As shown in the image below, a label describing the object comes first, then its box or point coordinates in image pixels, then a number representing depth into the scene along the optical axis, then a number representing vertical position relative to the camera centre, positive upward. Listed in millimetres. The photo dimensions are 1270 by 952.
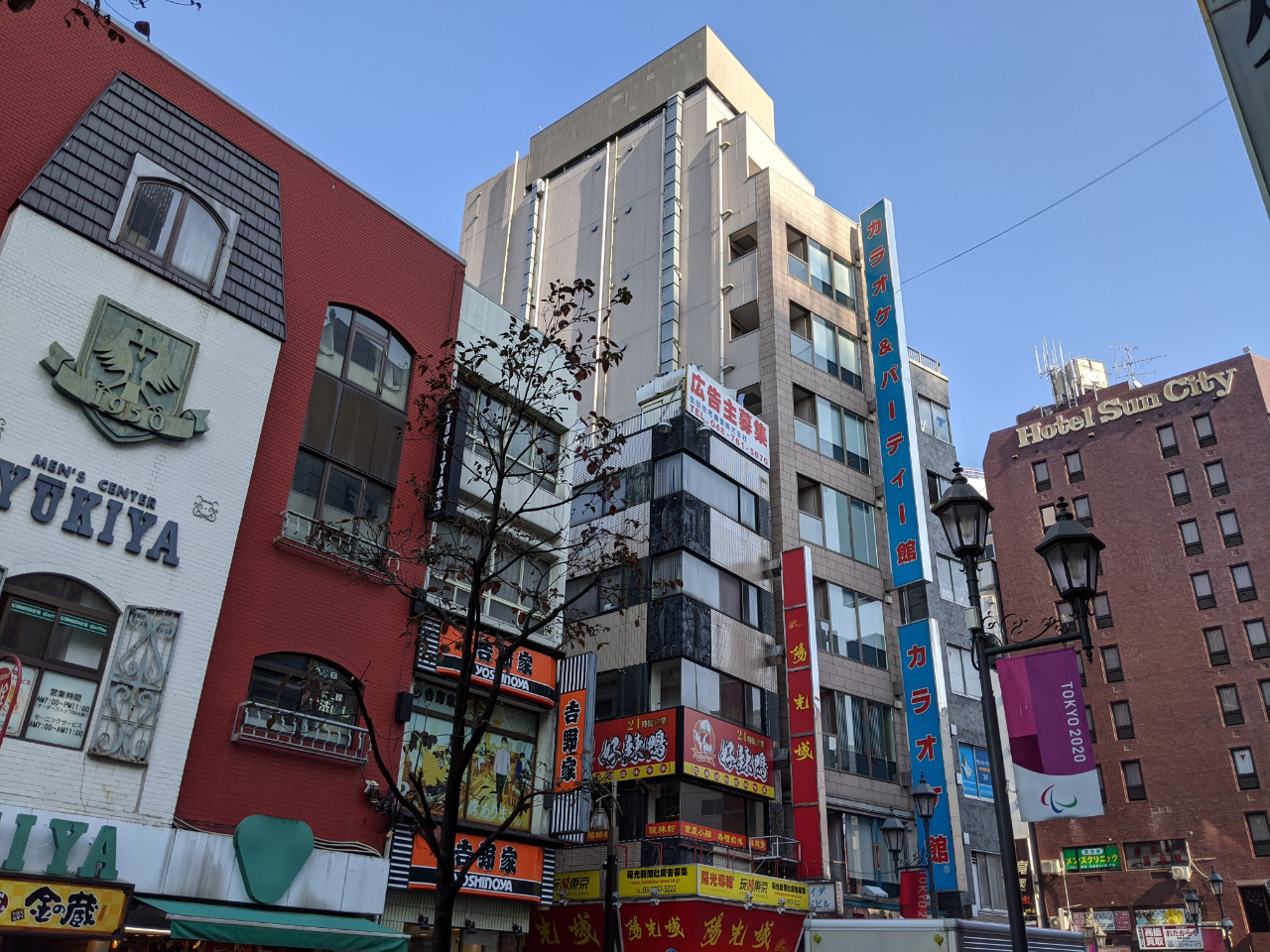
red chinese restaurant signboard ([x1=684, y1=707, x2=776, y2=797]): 28656 +5273
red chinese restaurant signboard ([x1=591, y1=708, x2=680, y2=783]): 28469 +5291
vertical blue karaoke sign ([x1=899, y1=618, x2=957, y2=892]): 32219 +6911
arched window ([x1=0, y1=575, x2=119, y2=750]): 15555 +4061
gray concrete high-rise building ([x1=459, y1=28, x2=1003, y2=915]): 33188 +24007
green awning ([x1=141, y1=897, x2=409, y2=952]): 15141 +63
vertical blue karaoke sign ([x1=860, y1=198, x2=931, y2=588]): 37625 +19127
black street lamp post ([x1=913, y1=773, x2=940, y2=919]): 22844 +3175
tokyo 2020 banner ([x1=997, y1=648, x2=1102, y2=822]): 11289 +2285
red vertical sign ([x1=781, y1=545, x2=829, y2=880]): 30359 +6962
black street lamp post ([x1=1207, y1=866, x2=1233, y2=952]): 35156 +2505
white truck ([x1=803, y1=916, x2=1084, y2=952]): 19766 +320
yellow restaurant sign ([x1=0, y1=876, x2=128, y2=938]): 13773 +229
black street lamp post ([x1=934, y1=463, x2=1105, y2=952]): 10953 +4081
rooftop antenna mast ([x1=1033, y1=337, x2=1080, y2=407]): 76750 +40944
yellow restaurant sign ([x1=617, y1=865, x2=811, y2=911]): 26109 +1524
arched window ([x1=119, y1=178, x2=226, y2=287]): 18984 +12515
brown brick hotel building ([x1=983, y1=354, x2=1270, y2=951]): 55781 +18346
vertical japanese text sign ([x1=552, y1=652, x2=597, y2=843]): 24203 +4557
